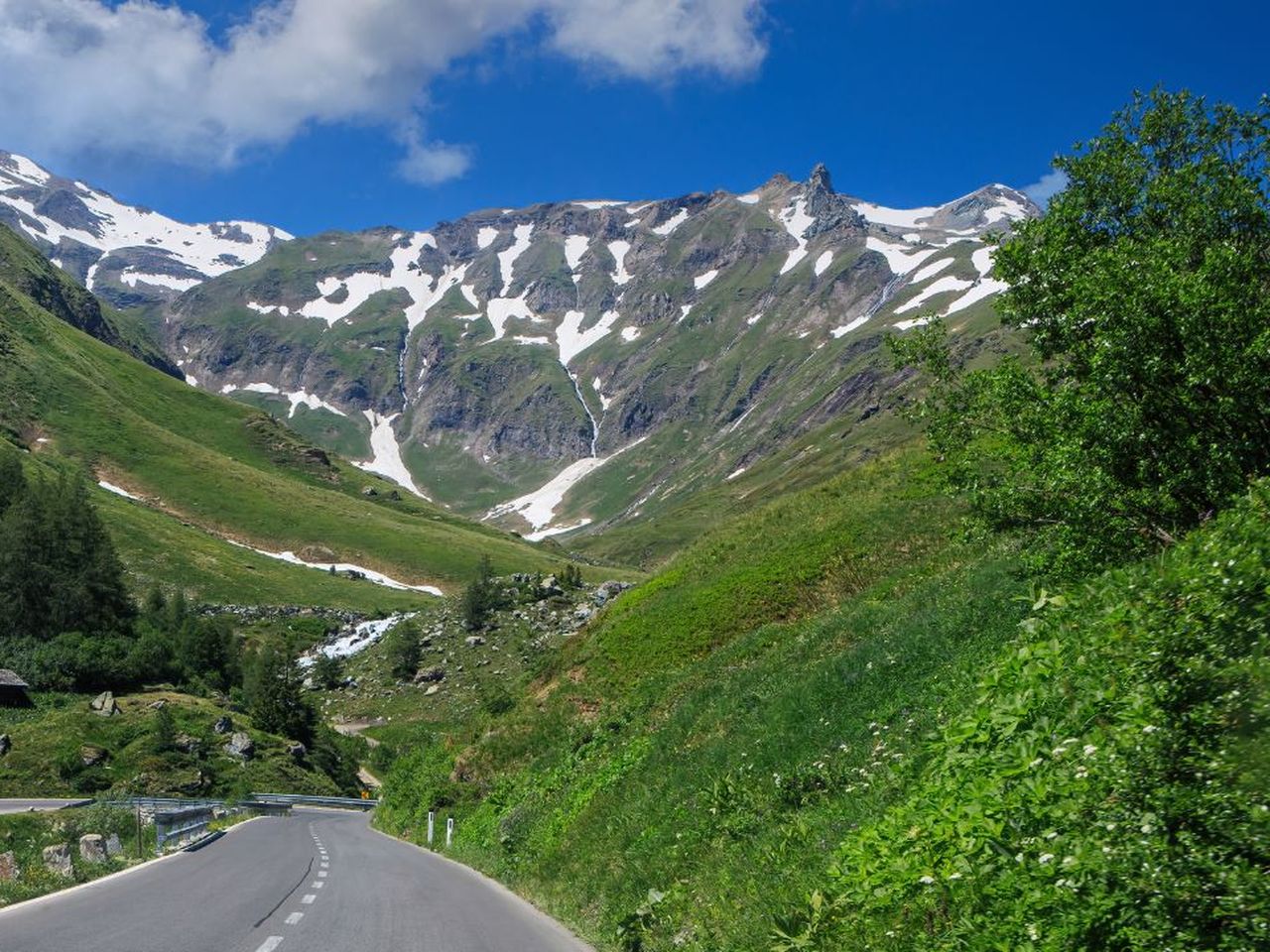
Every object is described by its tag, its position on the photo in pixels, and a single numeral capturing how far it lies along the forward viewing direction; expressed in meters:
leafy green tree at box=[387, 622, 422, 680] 85.25
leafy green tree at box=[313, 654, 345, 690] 93.19
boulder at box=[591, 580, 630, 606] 67.54
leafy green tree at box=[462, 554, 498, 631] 86.12
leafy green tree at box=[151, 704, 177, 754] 56.16
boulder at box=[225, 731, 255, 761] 64.08
